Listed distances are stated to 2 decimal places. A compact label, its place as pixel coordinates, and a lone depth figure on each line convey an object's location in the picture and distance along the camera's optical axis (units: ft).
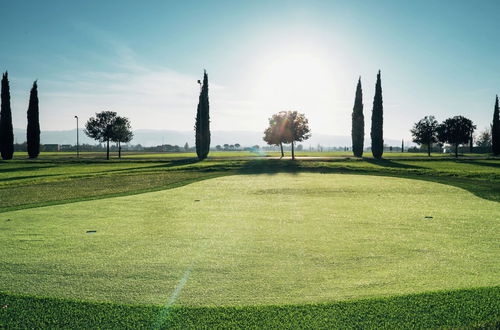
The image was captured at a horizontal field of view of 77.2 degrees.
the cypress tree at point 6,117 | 155.74
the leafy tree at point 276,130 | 157.99
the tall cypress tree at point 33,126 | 163.53
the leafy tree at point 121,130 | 166.50
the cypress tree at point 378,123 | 159.84
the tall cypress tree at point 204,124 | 154.61
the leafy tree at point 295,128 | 157.69
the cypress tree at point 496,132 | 198.91
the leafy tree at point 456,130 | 184.65
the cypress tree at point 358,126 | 174.09
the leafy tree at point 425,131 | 204.33
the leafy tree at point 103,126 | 165.48
